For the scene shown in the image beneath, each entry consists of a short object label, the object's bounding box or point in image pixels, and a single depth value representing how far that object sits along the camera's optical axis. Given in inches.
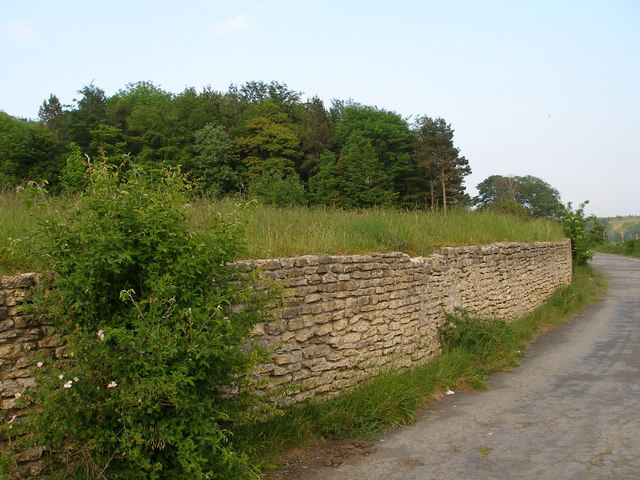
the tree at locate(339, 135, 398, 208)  1569.9
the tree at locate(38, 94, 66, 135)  2509.8
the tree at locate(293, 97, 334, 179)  1943.9
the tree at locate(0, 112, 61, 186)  1124.5
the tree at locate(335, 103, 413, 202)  2073.1
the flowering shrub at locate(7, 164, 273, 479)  139.9
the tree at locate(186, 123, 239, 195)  1400.1
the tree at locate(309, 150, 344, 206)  1519.4
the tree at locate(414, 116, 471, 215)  1909.4
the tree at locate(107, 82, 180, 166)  1507.1
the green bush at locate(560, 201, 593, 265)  903.7
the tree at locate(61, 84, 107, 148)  1446.9
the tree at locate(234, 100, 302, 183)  1734.7
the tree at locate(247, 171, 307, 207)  649.6
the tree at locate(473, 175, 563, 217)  3538.4
